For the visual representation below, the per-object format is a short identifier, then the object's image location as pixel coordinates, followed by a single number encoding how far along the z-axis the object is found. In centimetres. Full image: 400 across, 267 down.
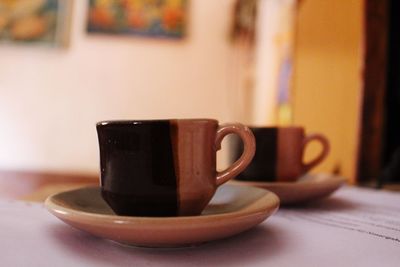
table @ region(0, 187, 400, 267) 27
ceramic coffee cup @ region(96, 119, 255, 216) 32
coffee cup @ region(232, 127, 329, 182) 50
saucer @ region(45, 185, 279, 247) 26
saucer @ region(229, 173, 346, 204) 44
